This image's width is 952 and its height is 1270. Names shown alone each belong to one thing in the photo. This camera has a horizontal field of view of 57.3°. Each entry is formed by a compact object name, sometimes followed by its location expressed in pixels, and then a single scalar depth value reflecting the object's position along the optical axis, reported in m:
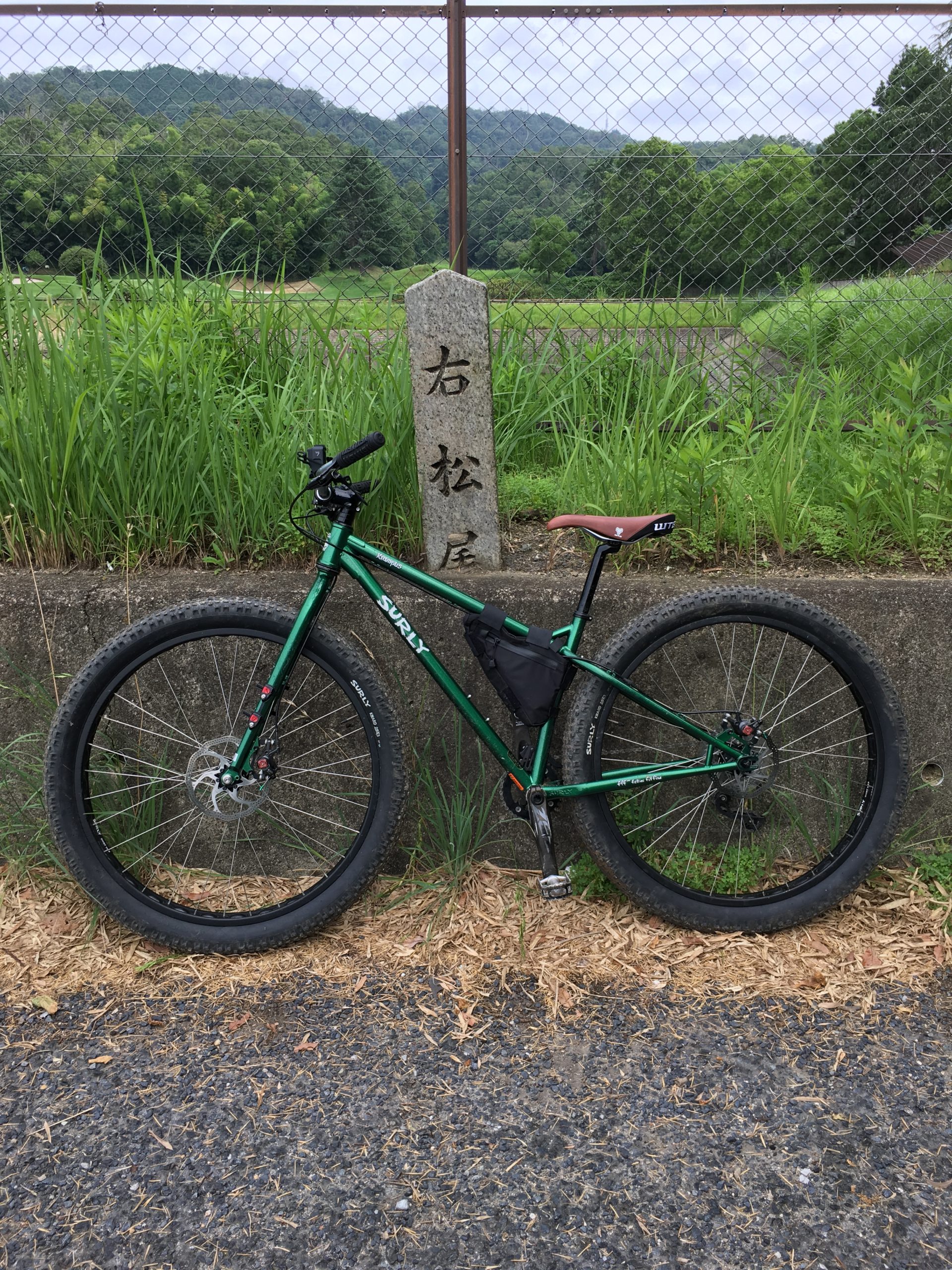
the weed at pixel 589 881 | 2.74
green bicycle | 2.46
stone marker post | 2.62
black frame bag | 2.42
